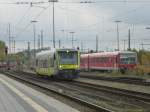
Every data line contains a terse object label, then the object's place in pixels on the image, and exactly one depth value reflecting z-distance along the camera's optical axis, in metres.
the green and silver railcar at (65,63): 48.28
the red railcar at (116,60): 65.38
